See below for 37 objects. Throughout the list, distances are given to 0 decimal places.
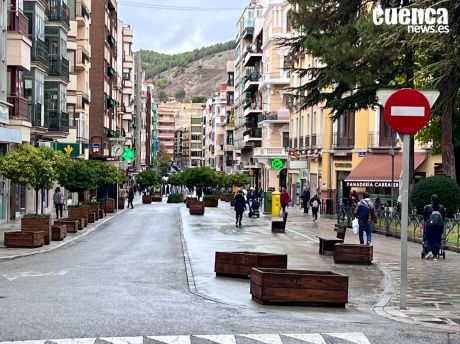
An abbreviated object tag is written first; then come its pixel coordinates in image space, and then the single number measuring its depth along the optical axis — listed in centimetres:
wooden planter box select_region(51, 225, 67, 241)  2869
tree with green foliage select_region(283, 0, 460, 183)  2922
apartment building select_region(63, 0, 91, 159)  6028
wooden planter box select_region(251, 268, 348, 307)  1277
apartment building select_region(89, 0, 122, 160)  7819
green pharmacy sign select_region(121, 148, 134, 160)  6662
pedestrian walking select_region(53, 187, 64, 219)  4278
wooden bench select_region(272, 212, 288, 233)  3366
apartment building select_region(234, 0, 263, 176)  9626
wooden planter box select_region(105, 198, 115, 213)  5522
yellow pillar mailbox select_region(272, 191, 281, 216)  5106
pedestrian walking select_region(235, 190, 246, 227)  3791
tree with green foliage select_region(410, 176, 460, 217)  3055
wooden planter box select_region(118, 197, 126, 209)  6531
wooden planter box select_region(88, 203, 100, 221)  4402
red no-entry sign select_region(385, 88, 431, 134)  1230
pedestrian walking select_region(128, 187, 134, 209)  6370
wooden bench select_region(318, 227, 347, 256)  2283
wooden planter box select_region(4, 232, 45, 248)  2517
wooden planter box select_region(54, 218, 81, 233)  3272
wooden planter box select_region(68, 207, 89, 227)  3984
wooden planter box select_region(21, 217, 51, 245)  2714
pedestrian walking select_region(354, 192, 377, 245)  2564
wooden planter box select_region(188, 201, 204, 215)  4972
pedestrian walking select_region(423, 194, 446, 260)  2227
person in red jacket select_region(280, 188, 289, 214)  4371
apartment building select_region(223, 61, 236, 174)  13738
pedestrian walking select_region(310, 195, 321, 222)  4366
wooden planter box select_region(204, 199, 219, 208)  6644
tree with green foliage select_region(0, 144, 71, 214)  2722
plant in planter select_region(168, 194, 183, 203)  8238
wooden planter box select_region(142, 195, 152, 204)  8006
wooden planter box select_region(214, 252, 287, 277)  1683
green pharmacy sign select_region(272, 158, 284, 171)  5079
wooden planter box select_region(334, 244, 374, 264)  2070
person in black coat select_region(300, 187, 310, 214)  5503
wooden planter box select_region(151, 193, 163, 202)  8906
